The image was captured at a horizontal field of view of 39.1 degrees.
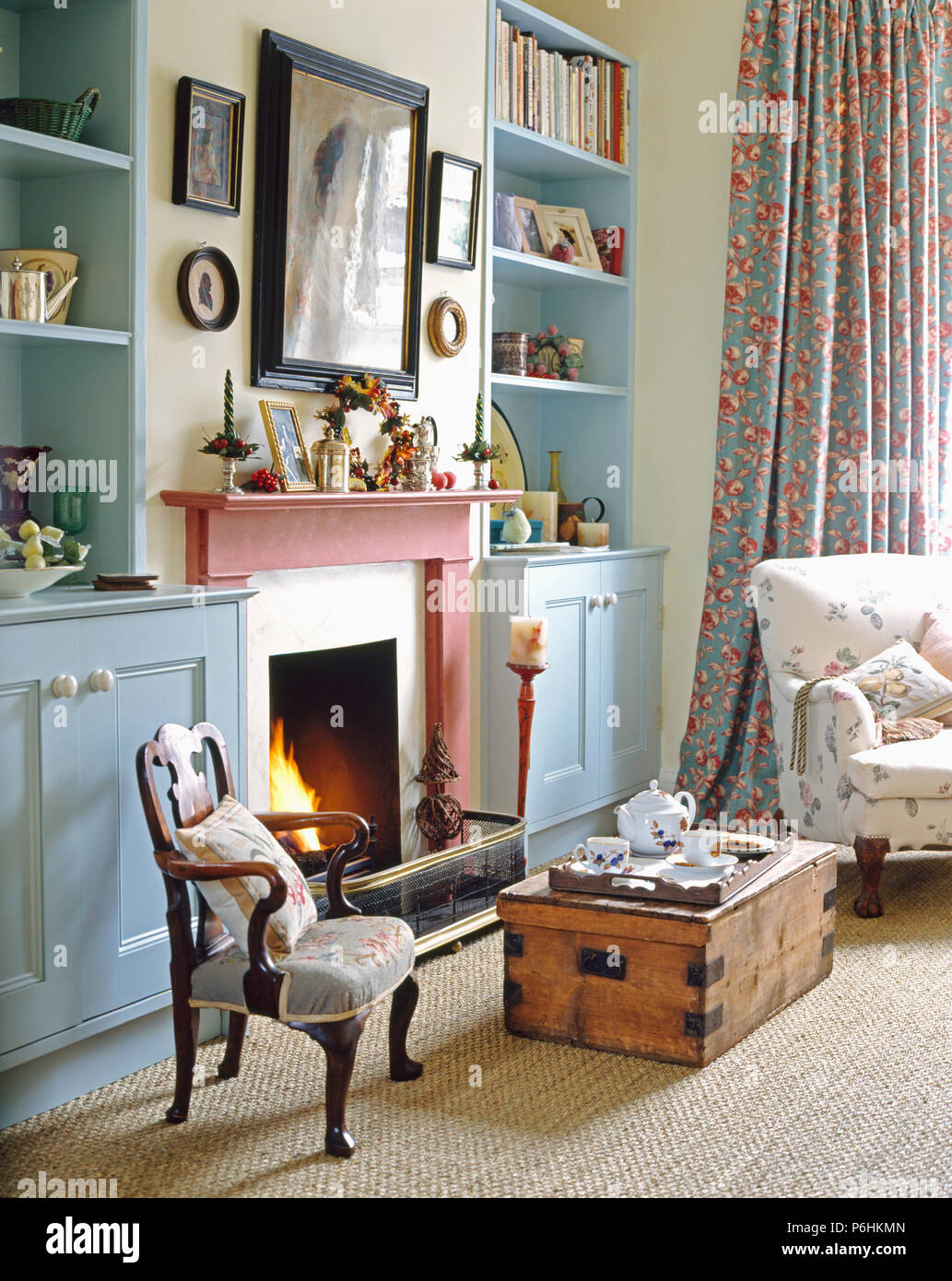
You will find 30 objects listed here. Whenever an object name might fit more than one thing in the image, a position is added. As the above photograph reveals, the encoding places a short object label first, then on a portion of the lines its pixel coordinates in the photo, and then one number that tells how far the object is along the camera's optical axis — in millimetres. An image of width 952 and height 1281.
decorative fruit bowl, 2494
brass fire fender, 3186
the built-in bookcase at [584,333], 4758
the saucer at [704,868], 2830
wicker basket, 2643
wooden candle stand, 3908
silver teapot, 2637
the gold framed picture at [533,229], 4477
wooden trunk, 2674
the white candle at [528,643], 3859
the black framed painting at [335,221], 3182
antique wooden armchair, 2297
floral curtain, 4488
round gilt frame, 3826
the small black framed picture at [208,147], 2900
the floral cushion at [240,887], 2379
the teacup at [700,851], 2855
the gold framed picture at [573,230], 4633
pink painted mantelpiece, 3020
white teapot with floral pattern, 2922
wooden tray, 2709
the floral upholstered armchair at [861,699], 3678
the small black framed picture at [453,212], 3779
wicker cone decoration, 3703
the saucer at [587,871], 2822
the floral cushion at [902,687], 3986
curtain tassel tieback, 3928
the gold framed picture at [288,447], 3189
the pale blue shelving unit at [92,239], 2797
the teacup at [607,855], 2857
